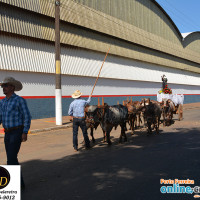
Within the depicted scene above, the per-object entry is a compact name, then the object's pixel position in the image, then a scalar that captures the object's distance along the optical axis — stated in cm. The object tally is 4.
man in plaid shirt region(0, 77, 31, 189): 469
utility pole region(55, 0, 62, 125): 1459
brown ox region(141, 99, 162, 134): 1139
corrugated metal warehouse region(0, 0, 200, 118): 1675
